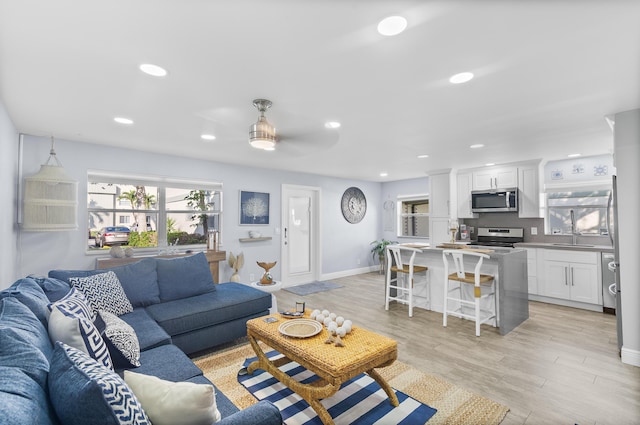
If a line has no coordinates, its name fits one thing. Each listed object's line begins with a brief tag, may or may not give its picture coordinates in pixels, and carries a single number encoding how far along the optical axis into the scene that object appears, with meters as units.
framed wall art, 5.46
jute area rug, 2.03
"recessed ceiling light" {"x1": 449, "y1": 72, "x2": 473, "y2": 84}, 2.11
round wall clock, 7.29
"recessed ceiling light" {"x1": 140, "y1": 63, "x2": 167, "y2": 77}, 2.01
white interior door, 6.16
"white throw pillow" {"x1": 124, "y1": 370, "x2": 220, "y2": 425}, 1.04
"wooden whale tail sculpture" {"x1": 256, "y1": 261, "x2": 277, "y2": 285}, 3.73
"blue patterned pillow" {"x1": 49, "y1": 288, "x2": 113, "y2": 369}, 1.43
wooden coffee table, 1.80
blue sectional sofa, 0.88
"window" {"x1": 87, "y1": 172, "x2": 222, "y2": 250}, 4.18
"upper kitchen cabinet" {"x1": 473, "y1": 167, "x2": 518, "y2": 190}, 5.44
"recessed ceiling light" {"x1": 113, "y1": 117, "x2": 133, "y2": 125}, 3.04
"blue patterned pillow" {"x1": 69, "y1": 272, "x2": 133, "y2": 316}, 2.56
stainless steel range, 5.54
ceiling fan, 2.56
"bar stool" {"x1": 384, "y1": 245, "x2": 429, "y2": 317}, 4.18
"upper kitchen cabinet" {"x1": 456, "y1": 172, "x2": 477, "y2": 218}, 5.95
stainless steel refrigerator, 2.89
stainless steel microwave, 5.36
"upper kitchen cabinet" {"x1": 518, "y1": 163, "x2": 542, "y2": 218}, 5.16
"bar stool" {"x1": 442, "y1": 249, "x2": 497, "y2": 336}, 3.48
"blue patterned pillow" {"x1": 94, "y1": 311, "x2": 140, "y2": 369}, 1.75
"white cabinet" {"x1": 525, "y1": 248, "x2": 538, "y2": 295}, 4.96
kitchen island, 3.54
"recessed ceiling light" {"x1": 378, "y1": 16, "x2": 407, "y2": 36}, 1.53
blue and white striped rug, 2.01
